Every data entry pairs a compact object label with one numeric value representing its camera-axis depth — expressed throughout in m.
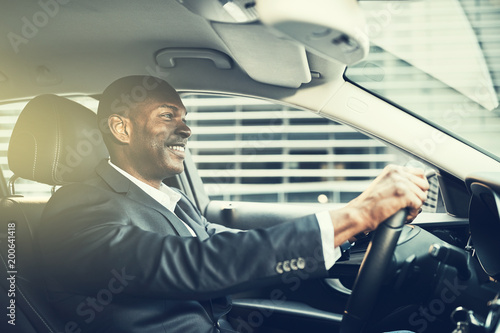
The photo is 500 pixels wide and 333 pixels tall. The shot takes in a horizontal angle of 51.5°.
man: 1.19
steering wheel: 1.18
